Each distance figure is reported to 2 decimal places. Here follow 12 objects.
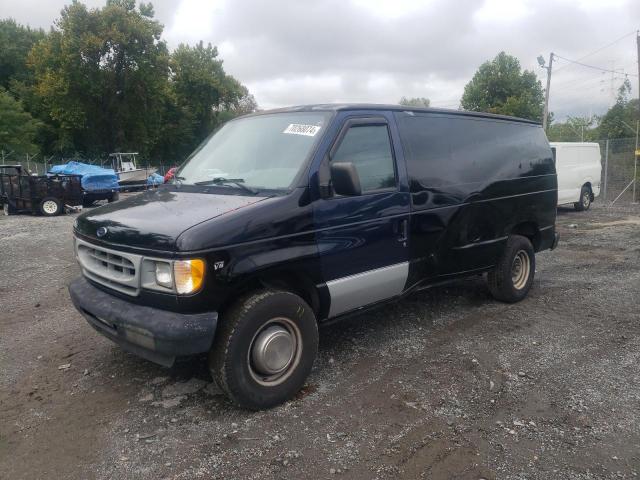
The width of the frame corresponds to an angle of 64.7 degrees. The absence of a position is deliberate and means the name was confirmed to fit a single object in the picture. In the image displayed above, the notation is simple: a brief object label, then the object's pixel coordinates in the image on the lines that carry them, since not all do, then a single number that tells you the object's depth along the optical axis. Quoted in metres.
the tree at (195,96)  50.31
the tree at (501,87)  42.25
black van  3.24
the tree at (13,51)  45.38
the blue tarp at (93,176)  18.55
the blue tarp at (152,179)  27.54
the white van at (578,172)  15.05
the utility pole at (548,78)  28.53
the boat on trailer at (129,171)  26.58
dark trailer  15.72
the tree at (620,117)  31.67
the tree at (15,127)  37.47
